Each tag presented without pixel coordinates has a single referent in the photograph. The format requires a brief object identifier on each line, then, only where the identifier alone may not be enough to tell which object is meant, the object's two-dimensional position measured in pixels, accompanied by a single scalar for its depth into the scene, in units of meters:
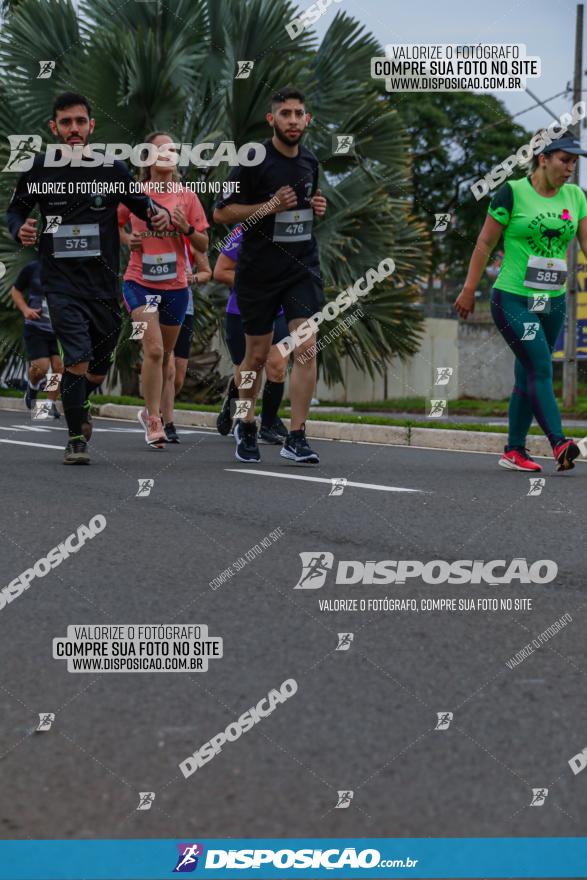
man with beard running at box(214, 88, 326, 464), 14.59
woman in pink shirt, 17.09
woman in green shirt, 14.62
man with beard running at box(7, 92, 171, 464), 14.34
